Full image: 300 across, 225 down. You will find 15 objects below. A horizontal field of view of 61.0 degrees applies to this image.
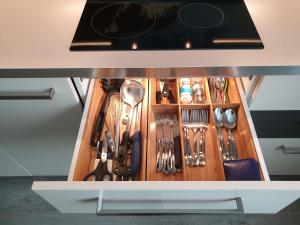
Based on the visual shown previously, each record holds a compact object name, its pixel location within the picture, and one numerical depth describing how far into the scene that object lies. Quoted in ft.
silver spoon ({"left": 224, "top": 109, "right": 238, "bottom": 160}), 2.87
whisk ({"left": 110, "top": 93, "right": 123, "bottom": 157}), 2.88
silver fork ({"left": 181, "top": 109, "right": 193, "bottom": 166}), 2.80
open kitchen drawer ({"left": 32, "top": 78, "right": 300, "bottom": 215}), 1.82
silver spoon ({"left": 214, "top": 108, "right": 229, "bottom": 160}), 2.94
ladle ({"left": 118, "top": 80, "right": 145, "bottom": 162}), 3.07
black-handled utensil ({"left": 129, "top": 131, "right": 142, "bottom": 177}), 2.54
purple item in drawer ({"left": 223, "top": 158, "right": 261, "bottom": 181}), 2.25
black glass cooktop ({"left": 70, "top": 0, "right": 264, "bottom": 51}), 2.13
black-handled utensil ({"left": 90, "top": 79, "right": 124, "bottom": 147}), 2.79
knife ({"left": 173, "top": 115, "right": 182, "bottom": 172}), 2.71
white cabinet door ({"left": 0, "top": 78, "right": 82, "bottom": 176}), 2.45
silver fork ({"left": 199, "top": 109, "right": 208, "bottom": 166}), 2.98
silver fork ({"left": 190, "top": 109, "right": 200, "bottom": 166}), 3.00
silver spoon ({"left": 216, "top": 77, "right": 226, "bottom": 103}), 3.12
